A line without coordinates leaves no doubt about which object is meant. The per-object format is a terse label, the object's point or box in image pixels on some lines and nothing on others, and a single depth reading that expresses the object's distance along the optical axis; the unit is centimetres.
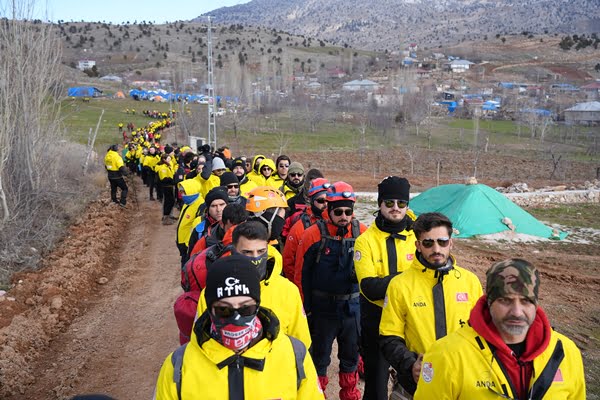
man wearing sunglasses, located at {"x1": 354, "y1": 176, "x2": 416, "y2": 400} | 405
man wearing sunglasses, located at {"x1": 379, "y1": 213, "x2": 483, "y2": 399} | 330
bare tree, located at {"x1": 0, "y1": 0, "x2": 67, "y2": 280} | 1073
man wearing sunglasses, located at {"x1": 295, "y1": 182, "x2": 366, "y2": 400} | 466
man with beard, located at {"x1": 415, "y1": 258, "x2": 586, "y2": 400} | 239
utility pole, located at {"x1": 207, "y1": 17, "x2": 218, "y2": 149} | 2030
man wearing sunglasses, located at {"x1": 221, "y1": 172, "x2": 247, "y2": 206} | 679
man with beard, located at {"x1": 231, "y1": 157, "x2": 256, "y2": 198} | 829
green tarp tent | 1447
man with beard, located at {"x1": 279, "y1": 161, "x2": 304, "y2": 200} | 744
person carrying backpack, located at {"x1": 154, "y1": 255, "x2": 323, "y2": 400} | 234
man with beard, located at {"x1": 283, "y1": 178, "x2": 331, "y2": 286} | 533
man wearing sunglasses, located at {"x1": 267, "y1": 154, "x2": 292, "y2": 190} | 884
